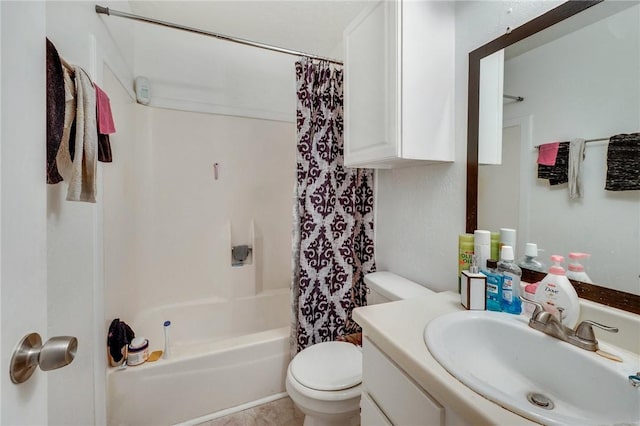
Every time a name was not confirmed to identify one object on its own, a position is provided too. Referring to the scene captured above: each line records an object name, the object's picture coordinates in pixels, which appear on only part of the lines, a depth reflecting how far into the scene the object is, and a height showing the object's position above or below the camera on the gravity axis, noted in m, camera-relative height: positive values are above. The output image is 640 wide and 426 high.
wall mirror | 0.69 +0.24
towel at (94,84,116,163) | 1.05 +0.33
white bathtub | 1.34 -0.96
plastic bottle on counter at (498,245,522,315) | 0.84 -0.26
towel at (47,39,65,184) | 0.76 +0.29
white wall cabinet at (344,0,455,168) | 1.04 +0.53
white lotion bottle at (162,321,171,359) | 1.43 -0.77
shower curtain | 1.55 -0.04
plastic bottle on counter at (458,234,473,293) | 1.00 -0.18
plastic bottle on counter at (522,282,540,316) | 0.80 -0.27
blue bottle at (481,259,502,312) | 0.85 -0.28
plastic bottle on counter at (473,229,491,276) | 0.95 -0.15
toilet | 1.12 -0.79
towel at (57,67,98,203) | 0.86 +0.19
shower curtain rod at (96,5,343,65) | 1.27 +0.94
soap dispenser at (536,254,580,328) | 0.71 -0.25
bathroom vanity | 0.51 -0.38
